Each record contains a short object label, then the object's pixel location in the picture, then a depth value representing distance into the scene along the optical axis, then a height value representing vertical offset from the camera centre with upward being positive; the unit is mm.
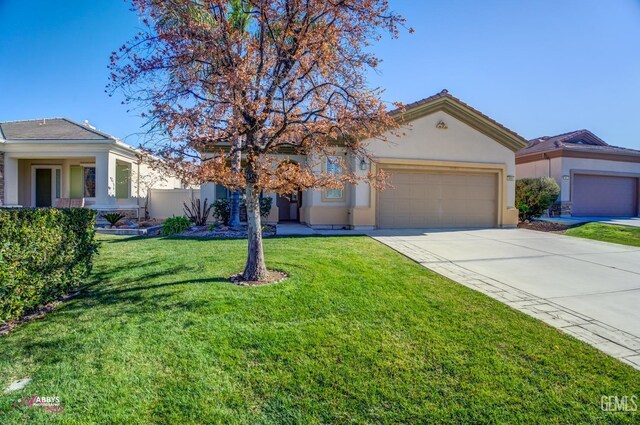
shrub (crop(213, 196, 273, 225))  13562 -58
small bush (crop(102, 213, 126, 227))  13062 -527
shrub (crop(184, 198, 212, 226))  13867 -296
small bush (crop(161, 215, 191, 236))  11496 -732
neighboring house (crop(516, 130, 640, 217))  17438 +2145
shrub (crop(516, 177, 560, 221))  14953 +686
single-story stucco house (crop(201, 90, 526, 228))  12805 +1371
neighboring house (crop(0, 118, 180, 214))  14727 +1971
